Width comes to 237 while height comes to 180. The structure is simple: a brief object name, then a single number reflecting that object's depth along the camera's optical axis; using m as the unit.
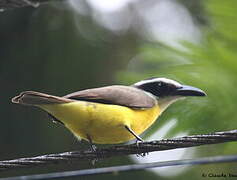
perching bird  6.36
